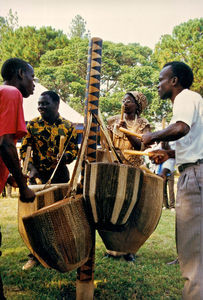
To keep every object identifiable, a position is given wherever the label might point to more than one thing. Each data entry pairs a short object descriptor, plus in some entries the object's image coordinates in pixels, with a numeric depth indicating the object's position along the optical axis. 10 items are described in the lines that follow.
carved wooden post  2.18
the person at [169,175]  6.65
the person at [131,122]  3.35
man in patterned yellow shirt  3.26
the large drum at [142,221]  1.93
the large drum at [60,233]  1.65
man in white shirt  2.00
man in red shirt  1.83
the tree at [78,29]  31.59
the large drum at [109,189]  1.71
